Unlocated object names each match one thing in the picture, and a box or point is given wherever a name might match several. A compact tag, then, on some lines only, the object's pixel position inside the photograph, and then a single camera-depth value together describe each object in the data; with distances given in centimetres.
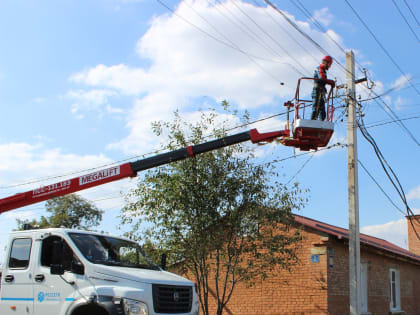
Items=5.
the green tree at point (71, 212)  2292
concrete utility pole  1212
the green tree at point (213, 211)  1238
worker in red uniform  1045
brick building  1494
